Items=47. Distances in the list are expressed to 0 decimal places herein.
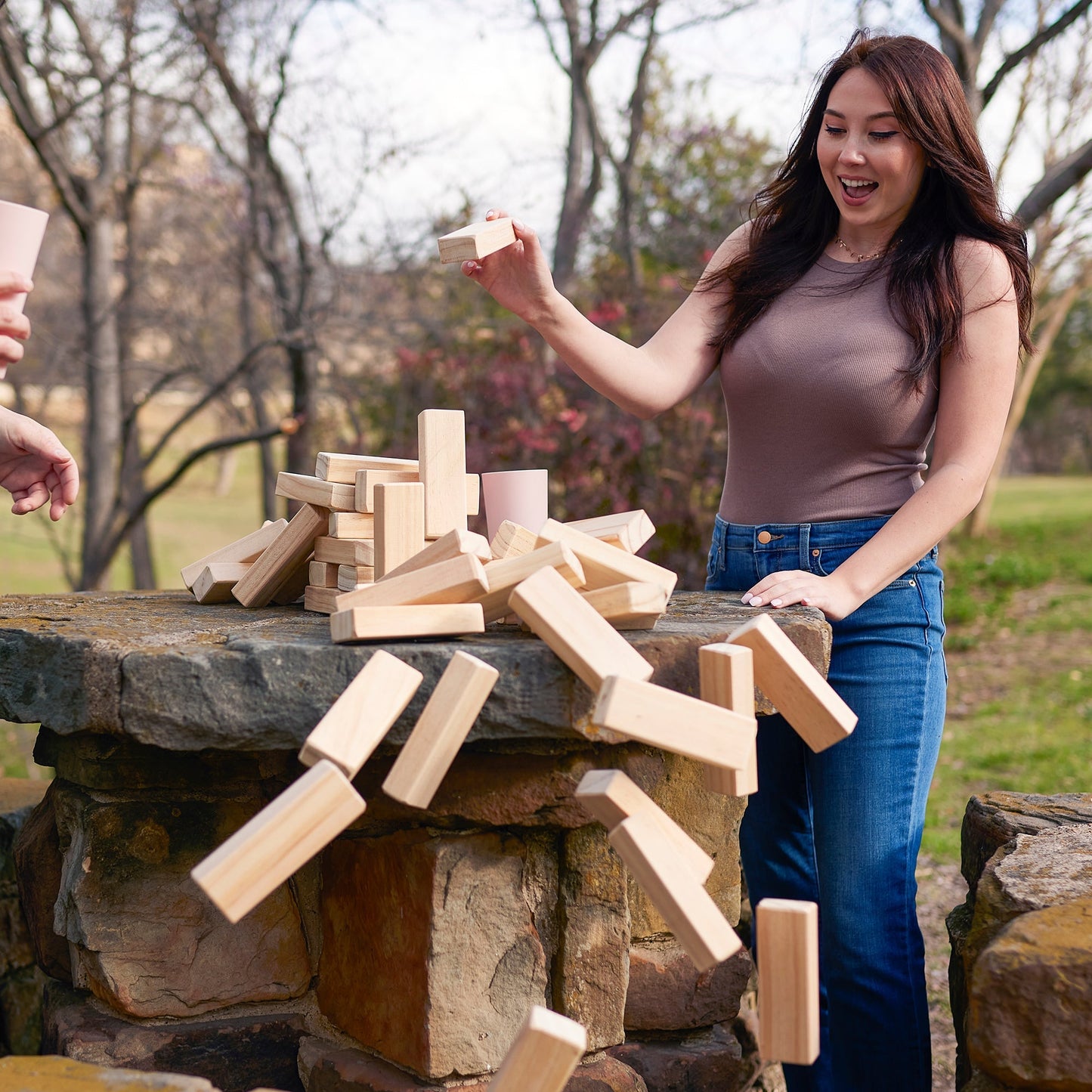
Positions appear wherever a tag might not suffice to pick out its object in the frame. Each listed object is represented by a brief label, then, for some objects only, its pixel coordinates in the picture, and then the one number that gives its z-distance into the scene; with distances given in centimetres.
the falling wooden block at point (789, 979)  159
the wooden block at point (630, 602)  182
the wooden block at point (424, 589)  180
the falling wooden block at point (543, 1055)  150
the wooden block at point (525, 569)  182
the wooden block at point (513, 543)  211
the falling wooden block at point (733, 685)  169
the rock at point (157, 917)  212
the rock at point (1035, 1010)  163
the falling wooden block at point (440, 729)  166
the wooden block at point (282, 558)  215
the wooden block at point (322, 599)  211
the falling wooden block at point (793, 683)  175
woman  209
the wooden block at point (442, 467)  210
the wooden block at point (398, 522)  200
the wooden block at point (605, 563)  193
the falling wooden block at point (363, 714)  159
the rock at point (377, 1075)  205
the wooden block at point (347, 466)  213
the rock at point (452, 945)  202
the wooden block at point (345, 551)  205
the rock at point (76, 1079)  161
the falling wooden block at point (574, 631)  168
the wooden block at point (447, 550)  185
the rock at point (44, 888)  233
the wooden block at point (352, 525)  207
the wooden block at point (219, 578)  236
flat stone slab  175
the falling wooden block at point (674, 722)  157
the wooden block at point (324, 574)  215
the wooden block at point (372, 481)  209
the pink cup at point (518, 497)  230
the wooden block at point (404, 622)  175
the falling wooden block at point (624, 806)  163
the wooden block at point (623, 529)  211
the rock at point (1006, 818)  232
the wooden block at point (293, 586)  229
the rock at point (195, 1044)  212
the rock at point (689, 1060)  225
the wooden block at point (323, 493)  210
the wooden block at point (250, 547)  238
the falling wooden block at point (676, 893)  155
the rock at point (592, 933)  210
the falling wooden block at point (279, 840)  148
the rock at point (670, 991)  230
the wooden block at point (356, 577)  206
